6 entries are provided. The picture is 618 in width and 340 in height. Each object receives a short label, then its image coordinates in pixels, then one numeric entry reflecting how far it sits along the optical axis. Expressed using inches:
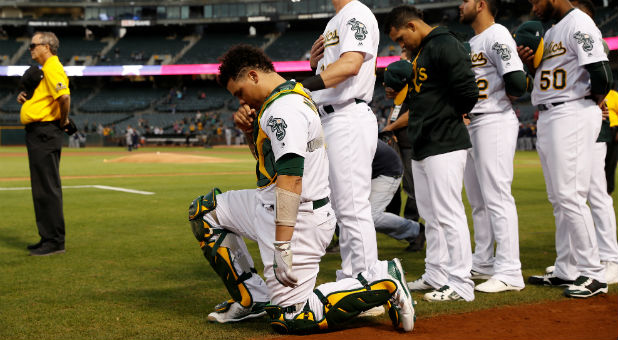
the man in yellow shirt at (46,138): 251.3
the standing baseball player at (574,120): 181.8
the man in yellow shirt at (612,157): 292.7
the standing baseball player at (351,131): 163.8
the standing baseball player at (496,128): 188.1
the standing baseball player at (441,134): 173.2
